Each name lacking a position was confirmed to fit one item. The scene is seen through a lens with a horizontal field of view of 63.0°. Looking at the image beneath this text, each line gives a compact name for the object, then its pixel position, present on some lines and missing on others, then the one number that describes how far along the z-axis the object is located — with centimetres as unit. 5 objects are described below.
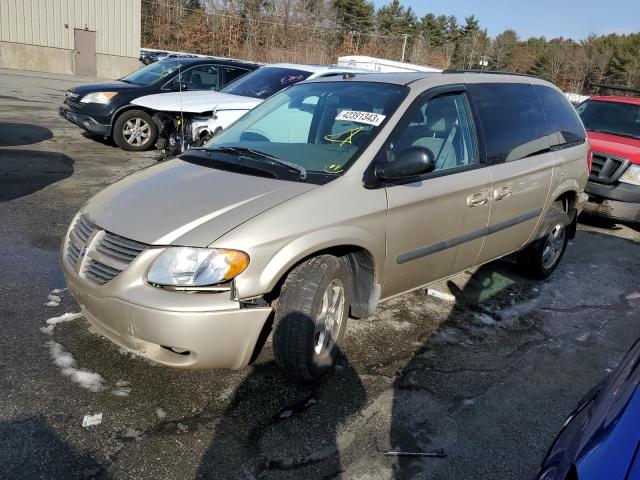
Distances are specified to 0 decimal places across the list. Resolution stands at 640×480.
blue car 133
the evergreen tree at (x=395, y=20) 6488
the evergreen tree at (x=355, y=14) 5547
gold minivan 263
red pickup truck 705
